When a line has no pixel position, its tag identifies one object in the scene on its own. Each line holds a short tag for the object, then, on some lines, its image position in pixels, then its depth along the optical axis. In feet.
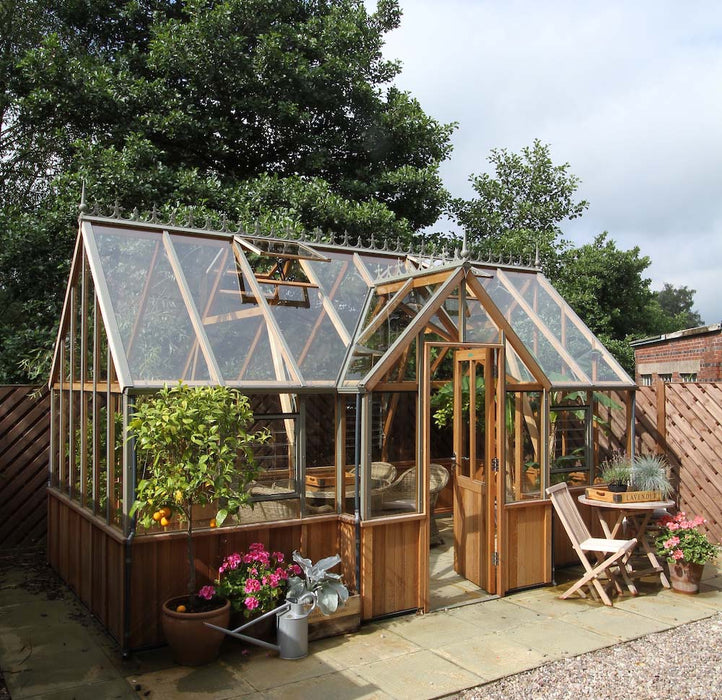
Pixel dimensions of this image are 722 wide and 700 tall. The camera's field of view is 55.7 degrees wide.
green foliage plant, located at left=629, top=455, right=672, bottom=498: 23.77
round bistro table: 22.33
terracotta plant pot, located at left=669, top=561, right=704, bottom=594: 22.11
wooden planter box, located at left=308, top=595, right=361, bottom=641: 18.11
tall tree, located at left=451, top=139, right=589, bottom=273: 51.44
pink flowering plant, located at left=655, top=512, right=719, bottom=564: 21.93
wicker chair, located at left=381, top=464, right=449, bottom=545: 20.21
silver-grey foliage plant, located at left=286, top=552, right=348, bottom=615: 17.30
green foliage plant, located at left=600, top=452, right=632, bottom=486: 23.45
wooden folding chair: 21.18
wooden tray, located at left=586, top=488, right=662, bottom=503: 22.53
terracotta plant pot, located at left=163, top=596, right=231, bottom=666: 15.98
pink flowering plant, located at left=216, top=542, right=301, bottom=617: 16.96
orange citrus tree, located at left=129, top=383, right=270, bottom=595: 15.61
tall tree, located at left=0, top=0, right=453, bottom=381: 36.17
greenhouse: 18.45
